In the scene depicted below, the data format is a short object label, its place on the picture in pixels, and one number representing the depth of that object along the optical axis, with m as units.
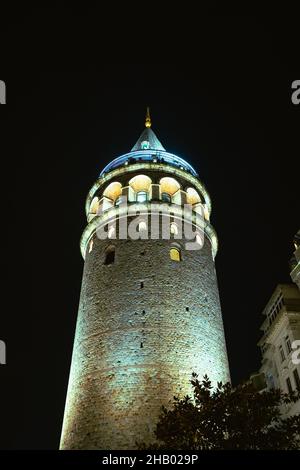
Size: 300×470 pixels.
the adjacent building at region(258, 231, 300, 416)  23.53
